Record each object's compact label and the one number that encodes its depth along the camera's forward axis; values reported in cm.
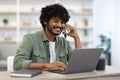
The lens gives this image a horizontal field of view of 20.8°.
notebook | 212
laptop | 227
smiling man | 267
